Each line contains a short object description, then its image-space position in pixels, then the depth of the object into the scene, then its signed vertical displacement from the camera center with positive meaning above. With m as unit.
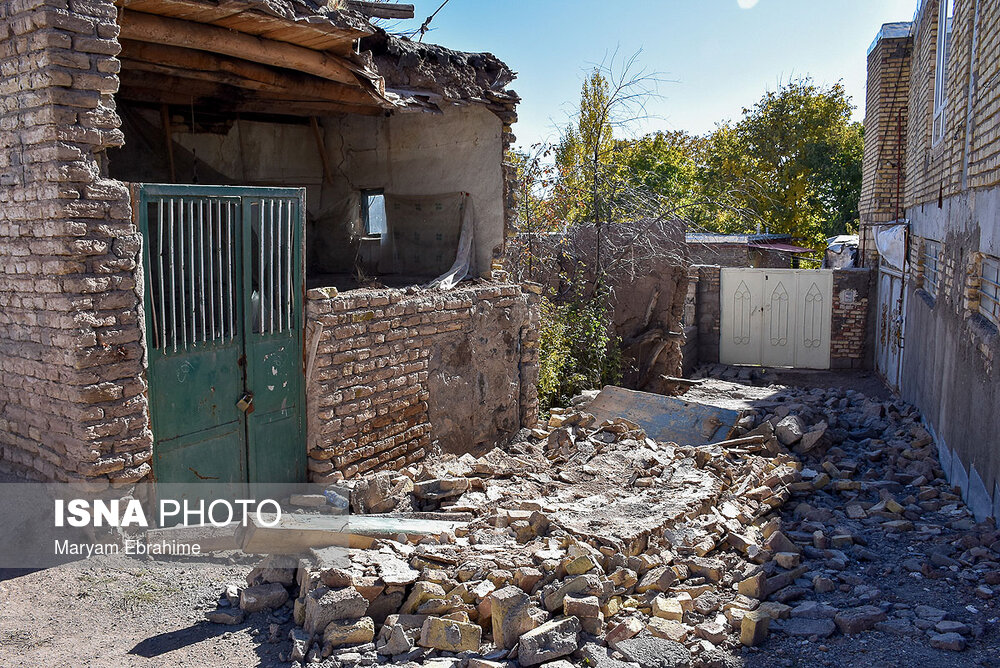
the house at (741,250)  18.72 +0.37
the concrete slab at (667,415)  7.80 -1.62
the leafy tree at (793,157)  24.86 +3.63
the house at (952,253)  5.56 +0.13
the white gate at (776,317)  13.88 -0.98
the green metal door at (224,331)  4.61 -0.47
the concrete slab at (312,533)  4.47 -1.65
